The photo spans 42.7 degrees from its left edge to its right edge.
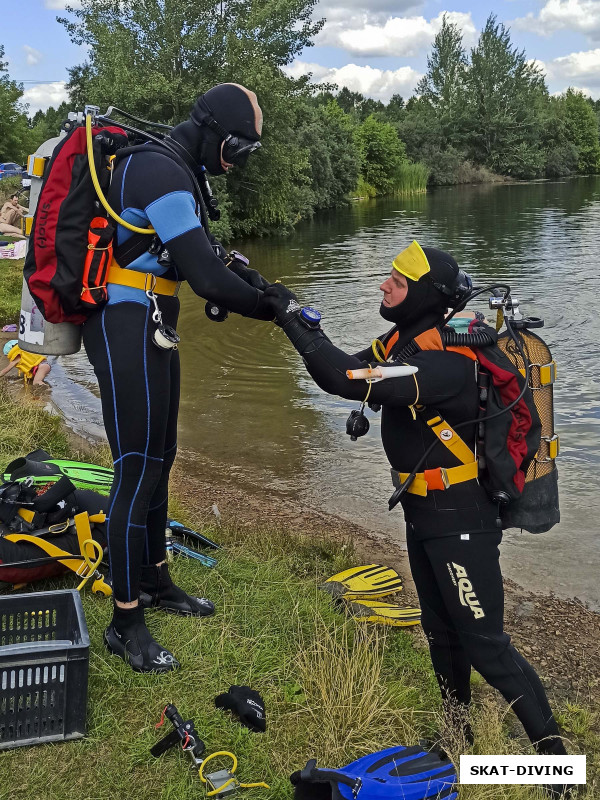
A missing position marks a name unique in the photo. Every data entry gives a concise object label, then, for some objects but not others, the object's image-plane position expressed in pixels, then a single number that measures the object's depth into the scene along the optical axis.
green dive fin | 4.45
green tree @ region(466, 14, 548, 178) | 64.69
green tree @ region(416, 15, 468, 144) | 75.00
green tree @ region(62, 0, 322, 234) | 23.59
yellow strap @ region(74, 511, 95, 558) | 3.88
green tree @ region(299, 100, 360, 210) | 36.70
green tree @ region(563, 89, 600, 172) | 72.00
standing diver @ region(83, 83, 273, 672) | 2.86
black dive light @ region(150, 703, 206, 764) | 2.73
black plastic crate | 2.67
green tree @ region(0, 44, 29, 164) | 33.09
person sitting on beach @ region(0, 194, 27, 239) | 9.70
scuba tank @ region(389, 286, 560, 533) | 2.69
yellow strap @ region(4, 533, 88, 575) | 3.79
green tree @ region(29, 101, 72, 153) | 39.38
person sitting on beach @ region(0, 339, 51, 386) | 9.42
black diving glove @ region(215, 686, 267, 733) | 2.90
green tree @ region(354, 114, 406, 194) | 49.69
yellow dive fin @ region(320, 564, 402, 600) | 4.32
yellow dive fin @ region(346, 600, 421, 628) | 4.02
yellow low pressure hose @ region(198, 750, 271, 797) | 2.56
